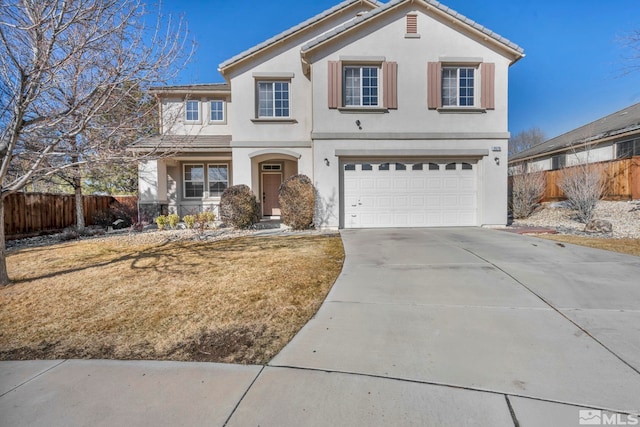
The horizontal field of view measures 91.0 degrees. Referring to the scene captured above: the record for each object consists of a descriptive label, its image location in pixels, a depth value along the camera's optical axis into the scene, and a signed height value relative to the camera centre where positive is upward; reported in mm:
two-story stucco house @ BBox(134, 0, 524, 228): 11352 +2898
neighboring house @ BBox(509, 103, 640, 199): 14477 +2849
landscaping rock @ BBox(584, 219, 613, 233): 10403 -1008
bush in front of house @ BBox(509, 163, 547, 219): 13930 +267
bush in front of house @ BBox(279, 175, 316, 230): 11227 -133
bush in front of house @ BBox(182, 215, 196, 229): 11183 -734
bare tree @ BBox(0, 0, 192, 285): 4812 +2043
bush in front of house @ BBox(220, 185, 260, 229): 11328 -260
